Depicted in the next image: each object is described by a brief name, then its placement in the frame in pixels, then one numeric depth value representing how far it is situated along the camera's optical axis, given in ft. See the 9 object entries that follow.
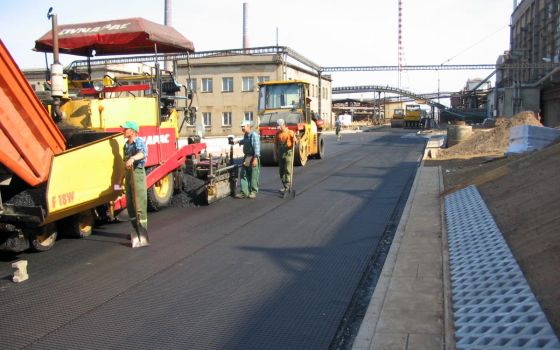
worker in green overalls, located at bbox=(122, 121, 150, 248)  23.56
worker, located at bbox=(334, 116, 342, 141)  133.51
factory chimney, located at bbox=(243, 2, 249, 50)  205.16
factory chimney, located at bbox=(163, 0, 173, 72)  146.33
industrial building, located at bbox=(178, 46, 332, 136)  165.99
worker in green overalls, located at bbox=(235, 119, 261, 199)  37.14
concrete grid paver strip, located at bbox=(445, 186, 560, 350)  12.54
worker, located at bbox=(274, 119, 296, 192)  38.17
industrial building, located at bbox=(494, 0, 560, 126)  133.80
